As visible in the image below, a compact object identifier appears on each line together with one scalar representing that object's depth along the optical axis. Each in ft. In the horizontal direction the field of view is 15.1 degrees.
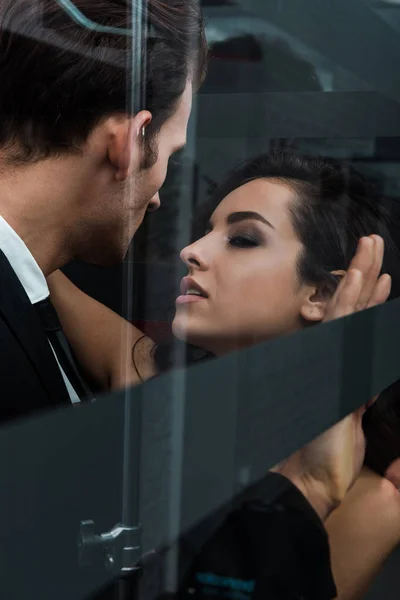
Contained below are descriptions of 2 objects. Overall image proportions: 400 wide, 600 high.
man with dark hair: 4.09
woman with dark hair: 4.47
